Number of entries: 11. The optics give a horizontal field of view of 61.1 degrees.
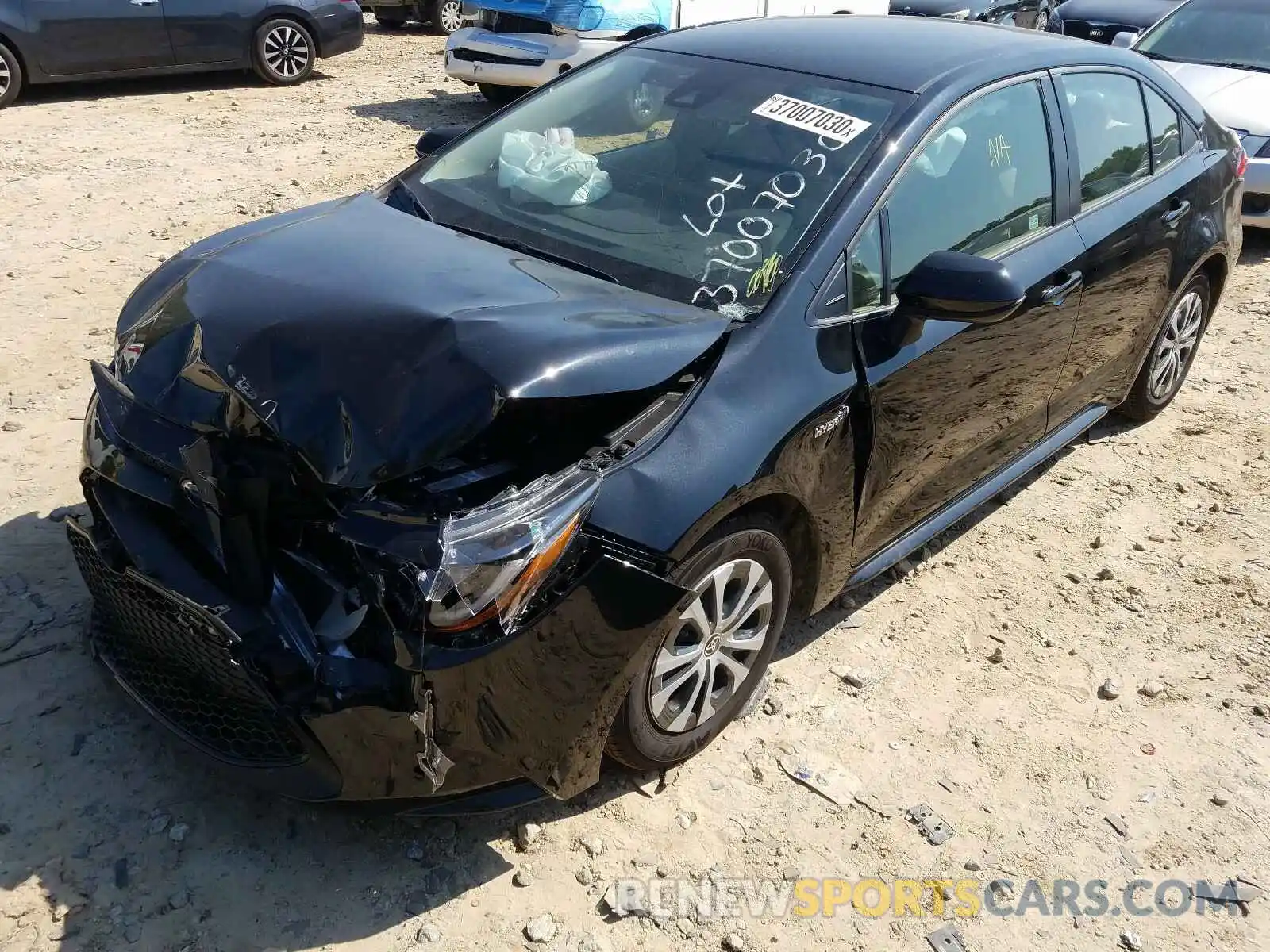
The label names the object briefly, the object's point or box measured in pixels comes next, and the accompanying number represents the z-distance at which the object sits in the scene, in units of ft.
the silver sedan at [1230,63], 23.89
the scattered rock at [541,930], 8.23
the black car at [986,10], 43.50
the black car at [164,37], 29.63
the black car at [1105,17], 37.14
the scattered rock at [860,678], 11.23
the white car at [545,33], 30.14
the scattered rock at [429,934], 8.14
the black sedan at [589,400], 7.75
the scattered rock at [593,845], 9.02
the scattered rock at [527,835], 8.99
